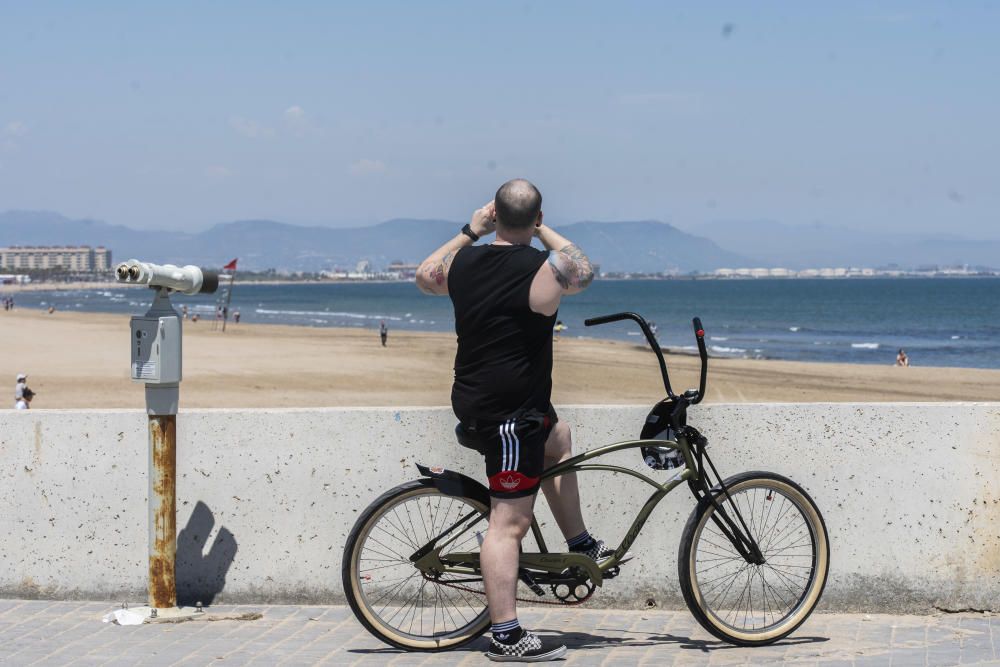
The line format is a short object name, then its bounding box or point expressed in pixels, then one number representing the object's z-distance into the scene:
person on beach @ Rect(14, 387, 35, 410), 19.11
